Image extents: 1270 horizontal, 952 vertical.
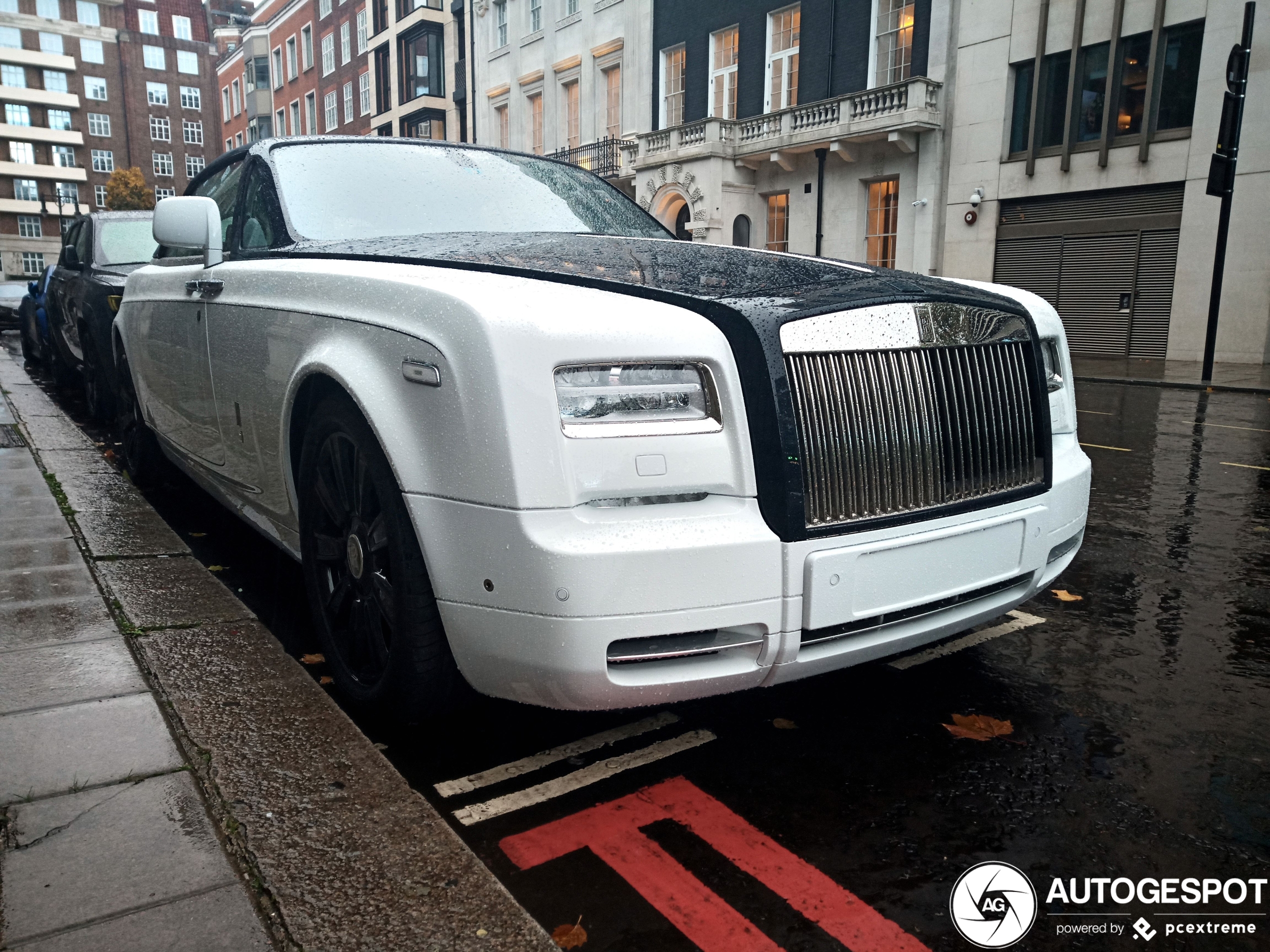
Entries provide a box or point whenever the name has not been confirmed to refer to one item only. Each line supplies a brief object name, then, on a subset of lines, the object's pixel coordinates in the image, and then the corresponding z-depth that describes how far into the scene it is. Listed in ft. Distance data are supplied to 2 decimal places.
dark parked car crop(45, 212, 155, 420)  22.07
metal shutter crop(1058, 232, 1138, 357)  60.80
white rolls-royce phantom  6.81
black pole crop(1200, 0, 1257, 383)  43.98
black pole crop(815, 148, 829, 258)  74.08
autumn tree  211.76
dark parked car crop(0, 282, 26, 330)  60.39
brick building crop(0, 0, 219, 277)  246.47
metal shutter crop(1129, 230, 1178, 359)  58.75
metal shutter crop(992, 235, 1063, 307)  64.08
